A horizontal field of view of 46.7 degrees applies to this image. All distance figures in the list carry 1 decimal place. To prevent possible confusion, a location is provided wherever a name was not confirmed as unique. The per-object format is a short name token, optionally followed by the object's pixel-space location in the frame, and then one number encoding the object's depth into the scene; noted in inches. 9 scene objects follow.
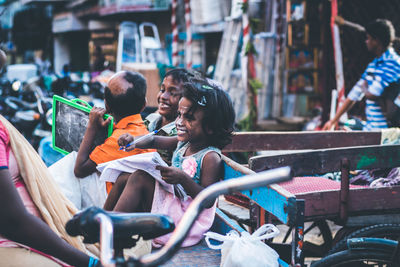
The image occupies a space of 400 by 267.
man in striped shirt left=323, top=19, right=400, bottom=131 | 177.2
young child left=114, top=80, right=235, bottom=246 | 97.5
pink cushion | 111.8
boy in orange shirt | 118.2
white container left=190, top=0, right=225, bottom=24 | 410.0
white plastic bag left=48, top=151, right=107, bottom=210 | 119.3
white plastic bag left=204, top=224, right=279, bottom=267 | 78.5
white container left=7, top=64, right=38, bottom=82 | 681.6
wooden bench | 97.0
